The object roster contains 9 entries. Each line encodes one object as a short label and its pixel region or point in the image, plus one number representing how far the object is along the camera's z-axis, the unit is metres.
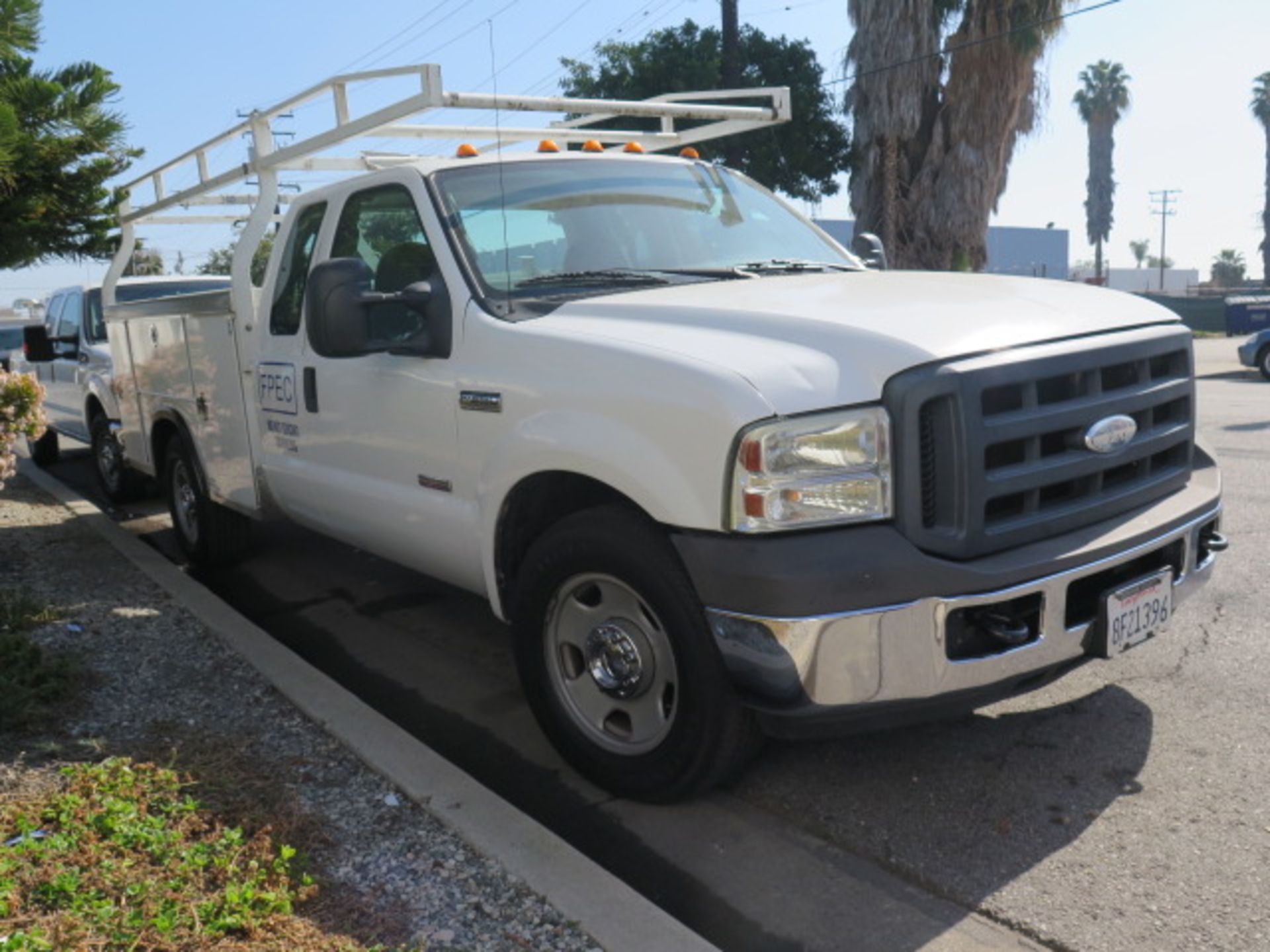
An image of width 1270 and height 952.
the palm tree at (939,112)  20.41
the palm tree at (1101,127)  66.94
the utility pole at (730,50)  19.44
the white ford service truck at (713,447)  3.03
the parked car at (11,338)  22.56
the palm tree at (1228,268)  93.63
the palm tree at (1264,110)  63.91
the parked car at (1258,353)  17.73
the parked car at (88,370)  9.25
